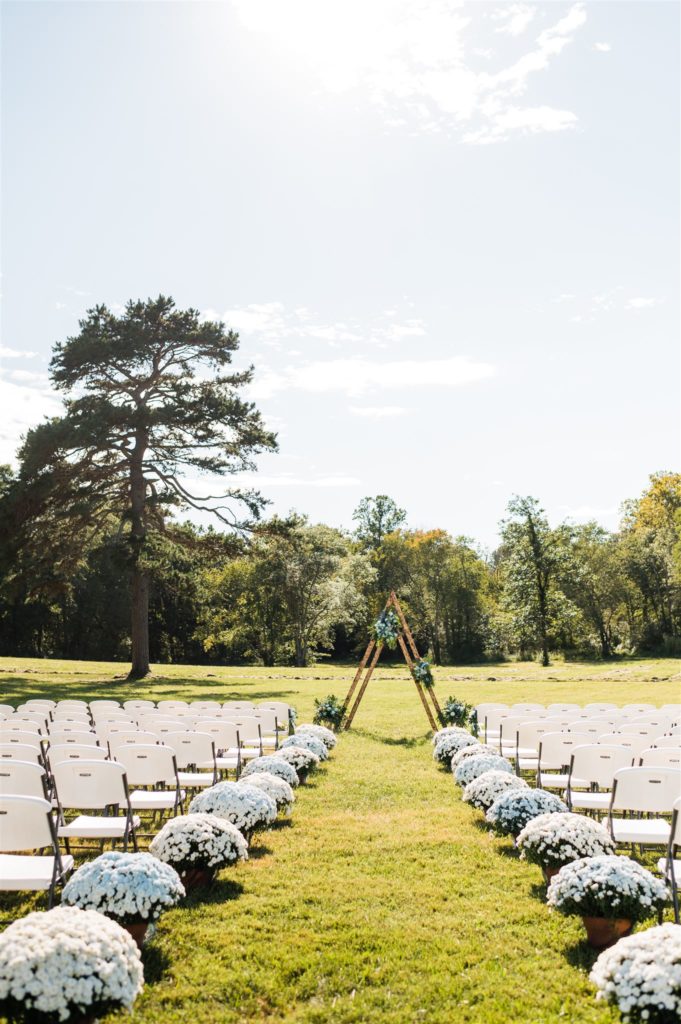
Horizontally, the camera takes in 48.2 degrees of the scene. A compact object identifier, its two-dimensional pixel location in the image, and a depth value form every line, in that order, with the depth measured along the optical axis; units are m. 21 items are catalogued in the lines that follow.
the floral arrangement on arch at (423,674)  13.40
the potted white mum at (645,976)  2.99
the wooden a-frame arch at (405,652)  13.51
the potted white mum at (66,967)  2.84
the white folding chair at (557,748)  6.94
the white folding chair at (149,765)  5.89
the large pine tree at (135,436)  23.08
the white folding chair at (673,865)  4.29
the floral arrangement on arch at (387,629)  13.85
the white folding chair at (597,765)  5.92
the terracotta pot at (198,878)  4.95
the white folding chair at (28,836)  3.99
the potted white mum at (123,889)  3.77
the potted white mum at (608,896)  3.92
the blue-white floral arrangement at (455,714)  12.63
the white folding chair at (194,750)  6.82
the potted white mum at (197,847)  4.81
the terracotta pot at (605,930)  4.00
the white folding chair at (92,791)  5.05
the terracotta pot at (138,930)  3.89
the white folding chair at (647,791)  4.94
